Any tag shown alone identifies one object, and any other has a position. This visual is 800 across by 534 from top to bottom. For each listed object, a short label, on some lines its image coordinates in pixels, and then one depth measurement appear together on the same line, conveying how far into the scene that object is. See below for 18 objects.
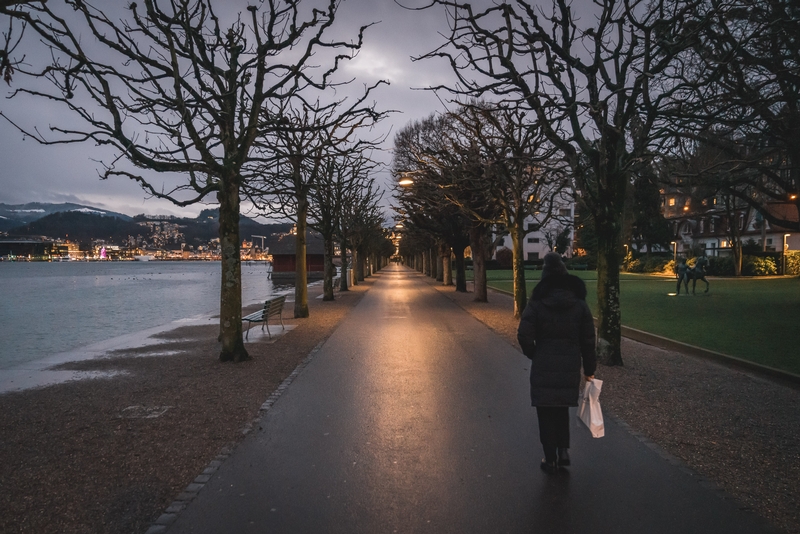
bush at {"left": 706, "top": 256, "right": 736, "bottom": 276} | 42.78
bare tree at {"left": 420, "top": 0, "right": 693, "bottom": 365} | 10.13
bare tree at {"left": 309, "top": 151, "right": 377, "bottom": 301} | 25.23
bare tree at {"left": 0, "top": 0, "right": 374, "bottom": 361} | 10.26
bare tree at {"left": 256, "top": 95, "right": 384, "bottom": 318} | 13.60
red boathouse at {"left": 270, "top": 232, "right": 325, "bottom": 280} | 72.44
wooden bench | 14.15
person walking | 5.08
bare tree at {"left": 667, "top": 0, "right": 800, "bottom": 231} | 10.48
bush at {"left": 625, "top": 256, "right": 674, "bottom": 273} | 52.75
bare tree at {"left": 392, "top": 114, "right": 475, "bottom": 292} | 25.11
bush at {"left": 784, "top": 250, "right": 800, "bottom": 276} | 41.03
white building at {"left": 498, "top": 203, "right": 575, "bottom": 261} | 94.12
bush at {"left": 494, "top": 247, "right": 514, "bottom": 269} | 77.54
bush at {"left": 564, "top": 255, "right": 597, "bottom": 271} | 67.75
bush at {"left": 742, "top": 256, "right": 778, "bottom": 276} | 41.00
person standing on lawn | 26.16
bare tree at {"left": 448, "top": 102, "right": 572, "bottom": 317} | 16.91
